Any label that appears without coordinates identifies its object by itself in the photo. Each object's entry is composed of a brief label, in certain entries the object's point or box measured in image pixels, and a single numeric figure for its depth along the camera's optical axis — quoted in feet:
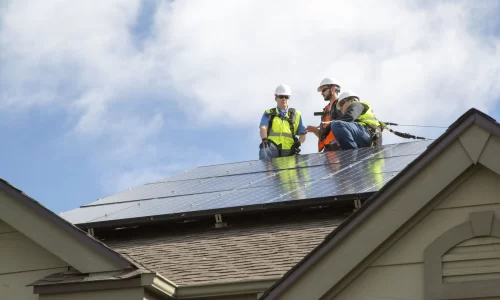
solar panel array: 47.24
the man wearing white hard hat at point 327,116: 66.44
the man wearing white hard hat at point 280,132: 69.26
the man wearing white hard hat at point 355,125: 62.85
